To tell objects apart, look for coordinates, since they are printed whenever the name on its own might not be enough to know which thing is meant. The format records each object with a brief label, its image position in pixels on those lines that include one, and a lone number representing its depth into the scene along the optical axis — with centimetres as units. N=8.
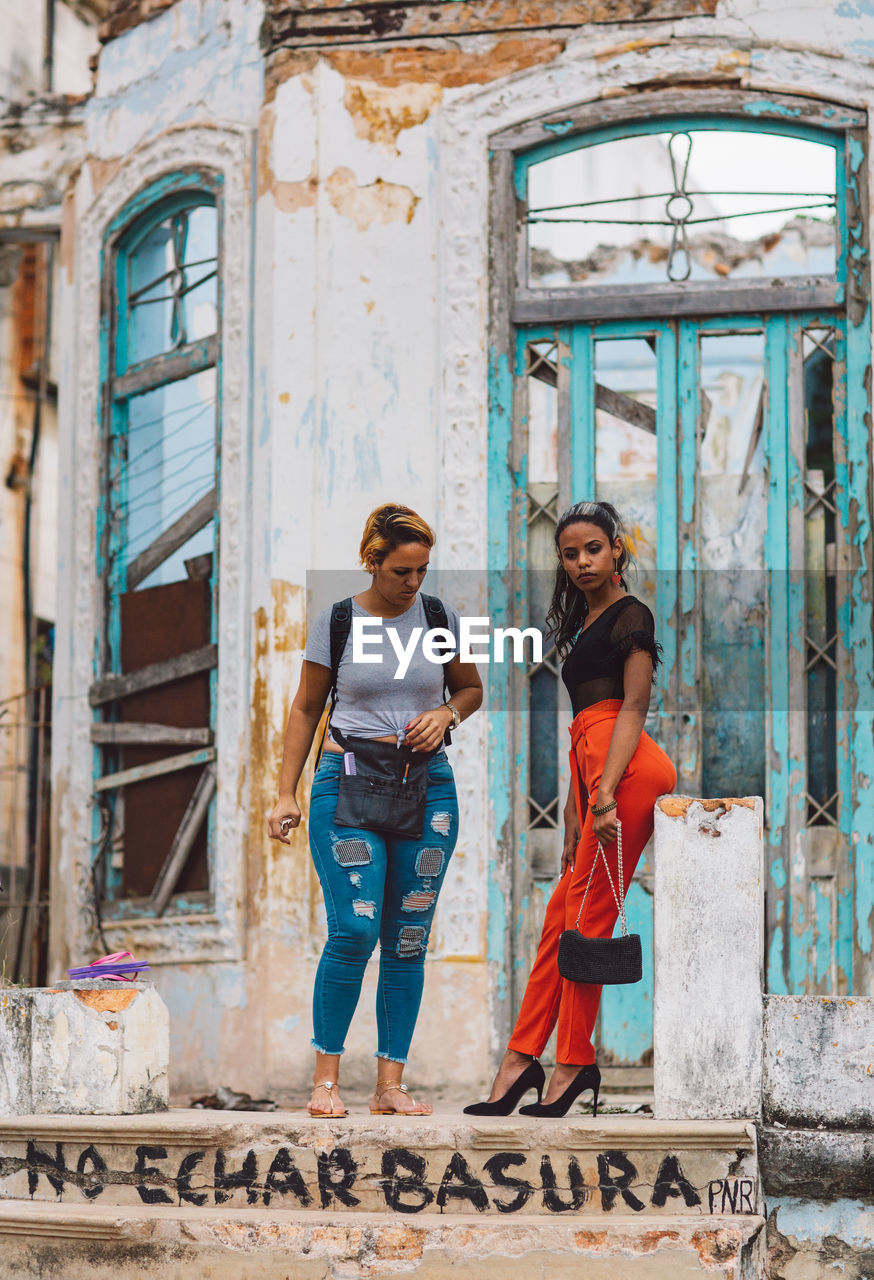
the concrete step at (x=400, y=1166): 500
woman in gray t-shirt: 536
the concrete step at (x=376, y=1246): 482
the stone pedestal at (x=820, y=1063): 521
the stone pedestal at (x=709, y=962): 515
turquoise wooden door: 739
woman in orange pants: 524
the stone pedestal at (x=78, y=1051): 568
